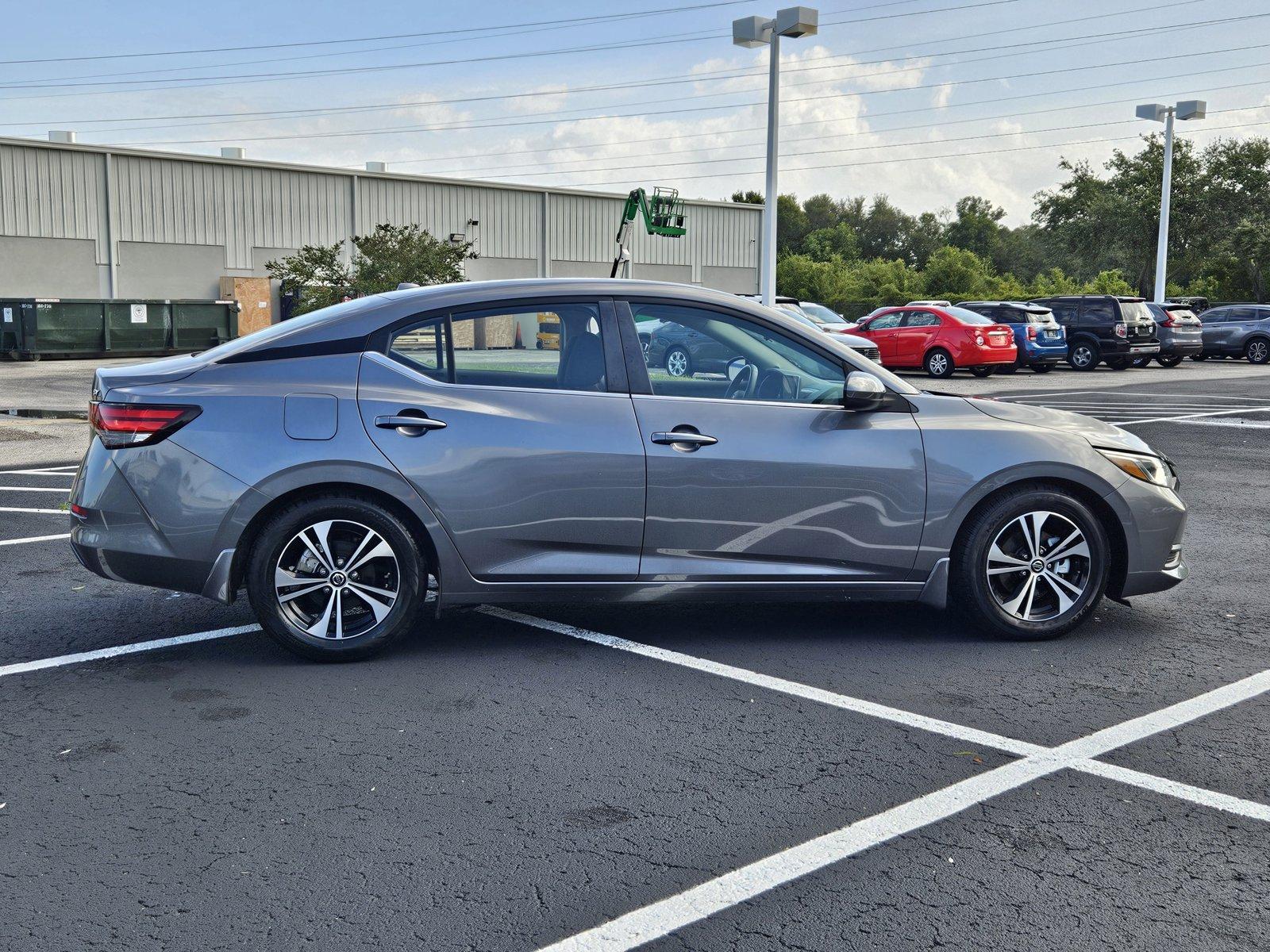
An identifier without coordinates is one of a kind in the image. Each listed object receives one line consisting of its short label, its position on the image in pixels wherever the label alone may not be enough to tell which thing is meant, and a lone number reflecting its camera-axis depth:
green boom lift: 37.47
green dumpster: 31.20
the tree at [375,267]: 32.47
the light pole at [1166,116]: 40.28
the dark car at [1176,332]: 32.09
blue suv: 29.23
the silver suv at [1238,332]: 35.84
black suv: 30.70
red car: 27.12
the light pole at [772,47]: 23.89
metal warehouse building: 40.16
